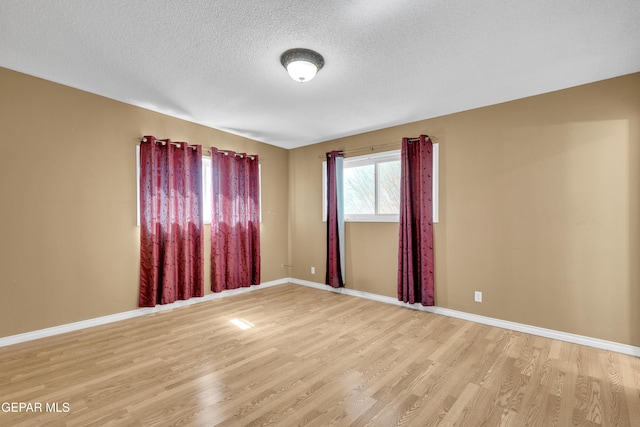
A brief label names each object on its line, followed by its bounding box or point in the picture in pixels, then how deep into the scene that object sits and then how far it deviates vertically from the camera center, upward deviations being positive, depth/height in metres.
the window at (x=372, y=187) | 4.26 +0.44
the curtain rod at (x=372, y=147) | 3.92 +1.03
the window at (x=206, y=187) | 4.27 +0.44
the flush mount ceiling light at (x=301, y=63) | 2.34 +1.28
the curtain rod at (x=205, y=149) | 3.59 +0.98
